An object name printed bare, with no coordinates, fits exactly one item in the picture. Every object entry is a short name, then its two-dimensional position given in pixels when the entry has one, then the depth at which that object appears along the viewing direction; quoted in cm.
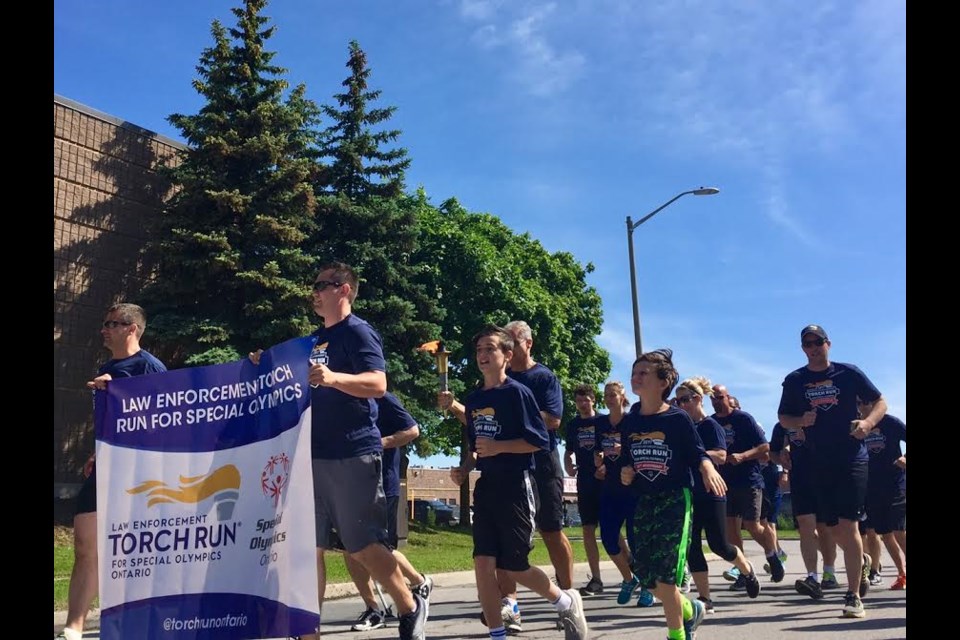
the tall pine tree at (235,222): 2394
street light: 2231
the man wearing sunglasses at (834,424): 795
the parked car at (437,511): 4453
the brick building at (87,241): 2458
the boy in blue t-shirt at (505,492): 595
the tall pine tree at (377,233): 2712
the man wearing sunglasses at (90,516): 596
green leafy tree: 3394
